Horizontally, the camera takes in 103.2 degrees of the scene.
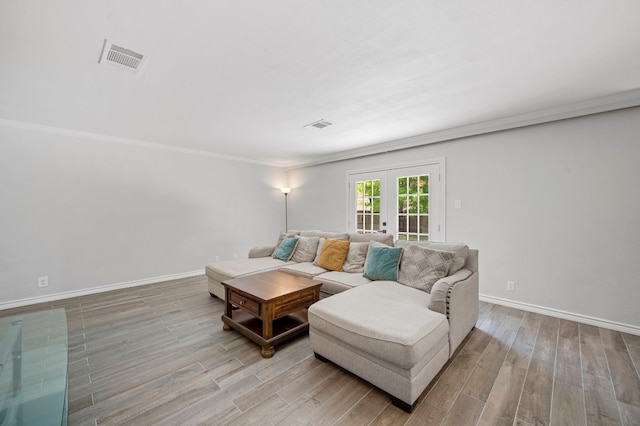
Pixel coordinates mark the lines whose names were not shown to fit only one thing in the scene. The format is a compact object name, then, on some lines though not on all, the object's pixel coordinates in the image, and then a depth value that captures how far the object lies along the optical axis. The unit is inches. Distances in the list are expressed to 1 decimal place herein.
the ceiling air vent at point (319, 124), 134.1
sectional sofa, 63.8
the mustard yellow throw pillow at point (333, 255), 129.0
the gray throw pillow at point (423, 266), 96.6
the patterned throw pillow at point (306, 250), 148.1
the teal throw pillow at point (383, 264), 107.7
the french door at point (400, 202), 155.0
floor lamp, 252.7
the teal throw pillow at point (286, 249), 152.5
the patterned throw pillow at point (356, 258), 124.2
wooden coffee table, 89.1
